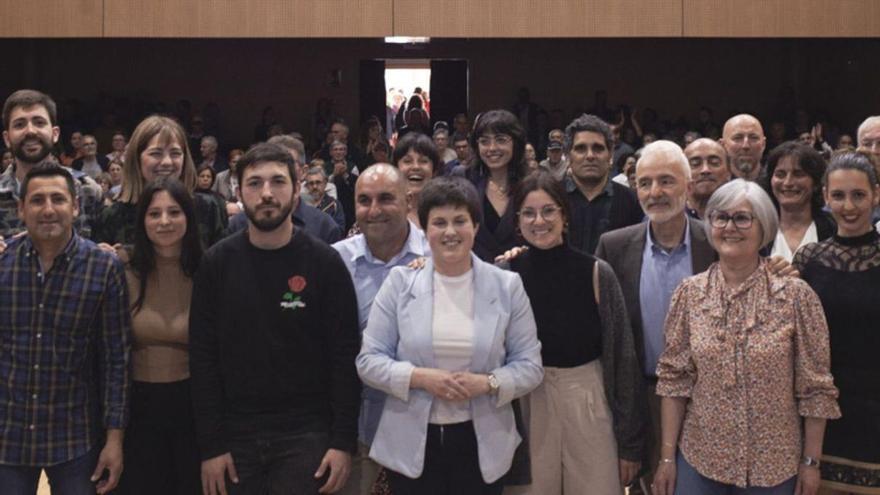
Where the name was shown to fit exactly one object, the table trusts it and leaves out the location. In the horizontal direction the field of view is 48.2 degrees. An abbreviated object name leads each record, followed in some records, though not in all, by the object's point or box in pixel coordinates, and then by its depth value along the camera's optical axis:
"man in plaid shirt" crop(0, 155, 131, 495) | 3.07
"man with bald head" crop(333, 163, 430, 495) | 3.46
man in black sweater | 3.07
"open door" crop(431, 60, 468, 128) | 12.62
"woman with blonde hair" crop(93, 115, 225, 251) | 3.66
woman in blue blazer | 2.99
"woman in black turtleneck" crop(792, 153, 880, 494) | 3.12
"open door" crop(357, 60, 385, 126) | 12.73
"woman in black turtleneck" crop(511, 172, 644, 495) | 3.18
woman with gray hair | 2.93
